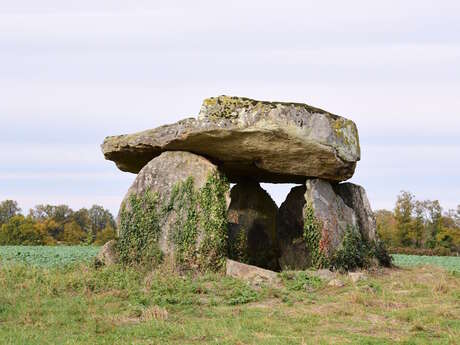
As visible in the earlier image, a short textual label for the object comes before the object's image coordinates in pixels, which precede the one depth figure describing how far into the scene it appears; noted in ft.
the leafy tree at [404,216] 136.36
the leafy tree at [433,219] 140.64
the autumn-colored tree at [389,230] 137.08
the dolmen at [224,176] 55.47
